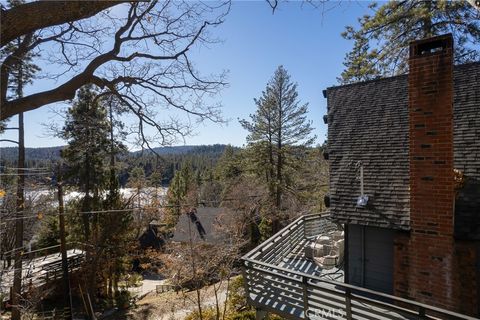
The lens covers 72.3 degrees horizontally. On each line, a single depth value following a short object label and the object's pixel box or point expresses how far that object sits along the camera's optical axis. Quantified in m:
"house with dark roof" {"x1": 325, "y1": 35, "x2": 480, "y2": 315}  5.39
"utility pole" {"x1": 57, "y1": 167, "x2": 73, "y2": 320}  11.95
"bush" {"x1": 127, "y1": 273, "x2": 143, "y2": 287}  22.55
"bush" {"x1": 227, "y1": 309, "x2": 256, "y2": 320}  11.57
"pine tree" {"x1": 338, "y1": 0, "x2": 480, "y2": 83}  13.97
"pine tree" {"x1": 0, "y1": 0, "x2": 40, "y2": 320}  4.04
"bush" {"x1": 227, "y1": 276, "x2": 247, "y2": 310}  13.77
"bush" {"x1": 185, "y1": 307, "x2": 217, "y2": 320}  13.05
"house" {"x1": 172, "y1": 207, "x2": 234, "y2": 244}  21.27
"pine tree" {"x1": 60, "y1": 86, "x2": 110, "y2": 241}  20.06
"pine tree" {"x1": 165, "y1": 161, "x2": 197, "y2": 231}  50.67
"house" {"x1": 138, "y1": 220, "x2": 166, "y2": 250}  37.83
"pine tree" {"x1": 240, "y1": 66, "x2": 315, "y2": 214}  24.92
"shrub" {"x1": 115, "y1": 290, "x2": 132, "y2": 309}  18.94
